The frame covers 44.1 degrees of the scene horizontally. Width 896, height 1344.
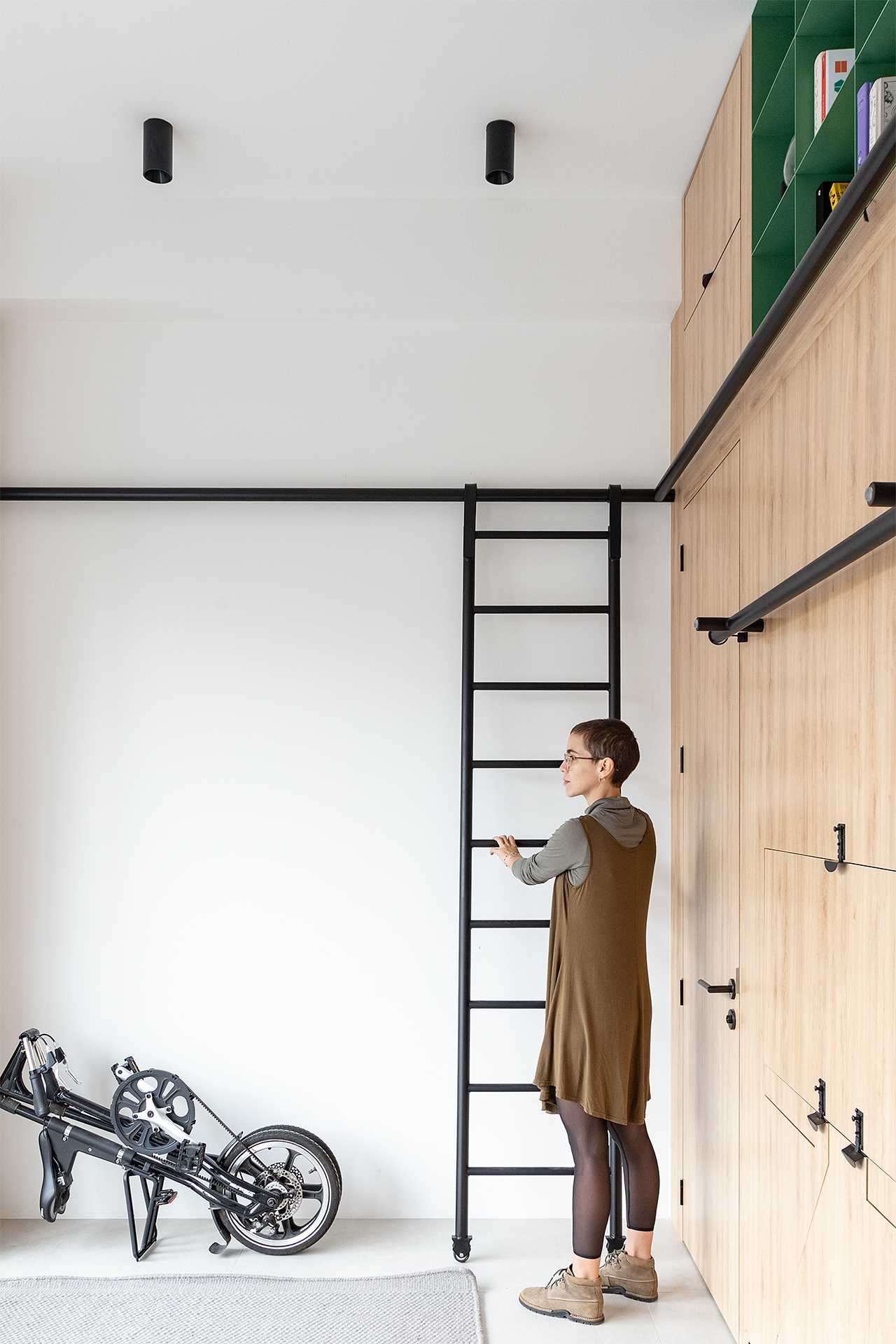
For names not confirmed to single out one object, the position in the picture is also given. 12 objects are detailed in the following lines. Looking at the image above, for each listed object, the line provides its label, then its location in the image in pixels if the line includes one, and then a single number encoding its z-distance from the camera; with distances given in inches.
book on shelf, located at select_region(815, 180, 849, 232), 80.7
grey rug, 107.7
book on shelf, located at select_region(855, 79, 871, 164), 71.1
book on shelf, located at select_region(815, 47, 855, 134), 82.4
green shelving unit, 74.2
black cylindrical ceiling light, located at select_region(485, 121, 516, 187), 119.3
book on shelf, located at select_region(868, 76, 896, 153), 68.2
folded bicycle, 123.5
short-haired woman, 111.4
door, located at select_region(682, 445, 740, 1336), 109.3
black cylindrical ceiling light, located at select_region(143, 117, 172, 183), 120.2
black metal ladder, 125.3
